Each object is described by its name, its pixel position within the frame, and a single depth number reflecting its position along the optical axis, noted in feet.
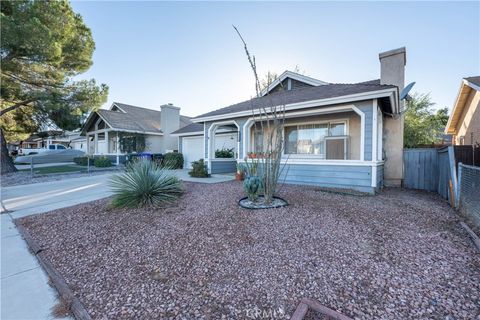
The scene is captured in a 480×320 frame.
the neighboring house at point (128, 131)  56.03
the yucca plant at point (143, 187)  17.70
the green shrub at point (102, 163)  52.95
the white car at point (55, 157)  65.60
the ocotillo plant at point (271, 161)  16.39
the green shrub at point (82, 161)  60.01
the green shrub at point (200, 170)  33.40
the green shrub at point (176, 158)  48.65
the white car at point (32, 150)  94.46
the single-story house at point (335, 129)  21.52
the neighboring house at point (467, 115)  31.22
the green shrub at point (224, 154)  39.29
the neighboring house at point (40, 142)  128.38
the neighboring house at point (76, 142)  99.71
